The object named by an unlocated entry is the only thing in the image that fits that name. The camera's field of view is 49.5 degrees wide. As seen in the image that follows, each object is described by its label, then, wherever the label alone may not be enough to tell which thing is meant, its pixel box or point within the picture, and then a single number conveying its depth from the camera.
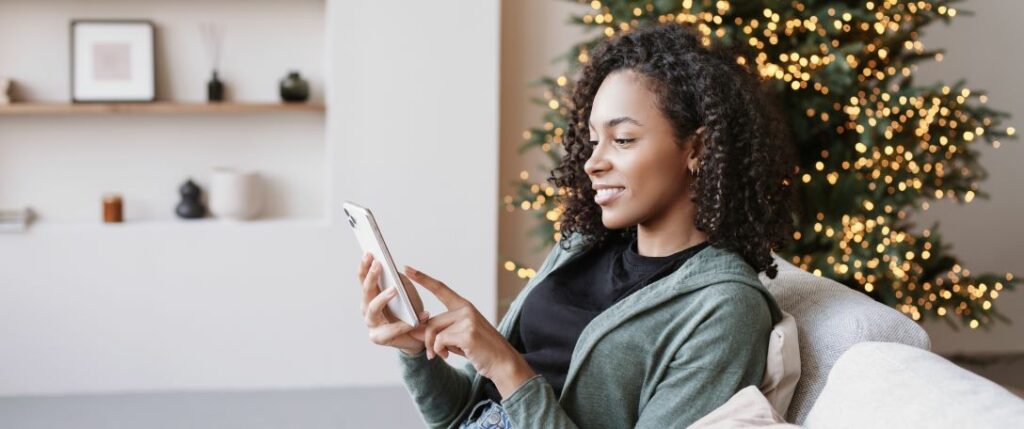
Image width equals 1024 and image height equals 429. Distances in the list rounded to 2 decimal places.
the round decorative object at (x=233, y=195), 3.68
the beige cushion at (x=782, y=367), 1.39
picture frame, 3.69
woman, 1.39
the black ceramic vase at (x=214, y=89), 3.73
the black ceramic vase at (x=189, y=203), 3.75
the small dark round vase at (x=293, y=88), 3.73
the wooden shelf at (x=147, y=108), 3.56
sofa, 1.05
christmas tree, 2.89
